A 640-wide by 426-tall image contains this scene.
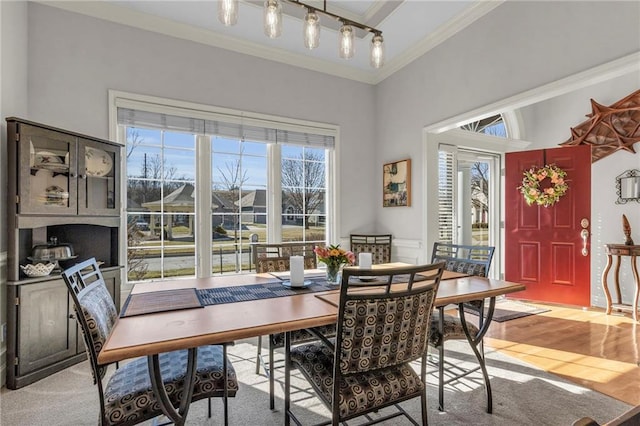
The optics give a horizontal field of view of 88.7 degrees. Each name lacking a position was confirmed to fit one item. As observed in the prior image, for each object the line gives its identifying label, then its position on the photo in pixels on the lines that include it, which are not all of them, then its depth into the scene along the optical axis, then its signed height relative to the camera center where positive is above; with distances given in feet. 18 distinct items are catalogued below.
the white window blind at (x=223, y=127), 10.65 +3.14
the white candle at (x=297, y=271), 6.70 -1.17
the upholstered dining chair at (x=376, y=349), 4.36 -1.91
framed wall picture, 13.38 +1.28
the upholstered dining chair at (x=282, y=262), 7.34 -1.40
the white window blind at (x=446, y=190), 13.55 +1.00
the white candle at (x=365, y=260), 7.31 -1.04
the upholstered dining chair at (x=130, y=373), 4.28 -2.43
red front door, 13.32 -0.84
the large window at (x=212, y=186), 10.94 +1.04
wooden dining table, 3.83 -1.50
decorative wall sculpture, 12.79 +3.56
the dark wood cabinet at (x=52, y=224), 7.55 -0.30
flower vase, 6.91 -1.28
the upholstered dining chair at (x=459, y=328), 6.70 -2.45
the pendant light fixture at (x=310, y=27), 5.73 +3.64
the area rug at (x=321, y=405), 6.36 -3.98
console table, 11.93 -2.30
